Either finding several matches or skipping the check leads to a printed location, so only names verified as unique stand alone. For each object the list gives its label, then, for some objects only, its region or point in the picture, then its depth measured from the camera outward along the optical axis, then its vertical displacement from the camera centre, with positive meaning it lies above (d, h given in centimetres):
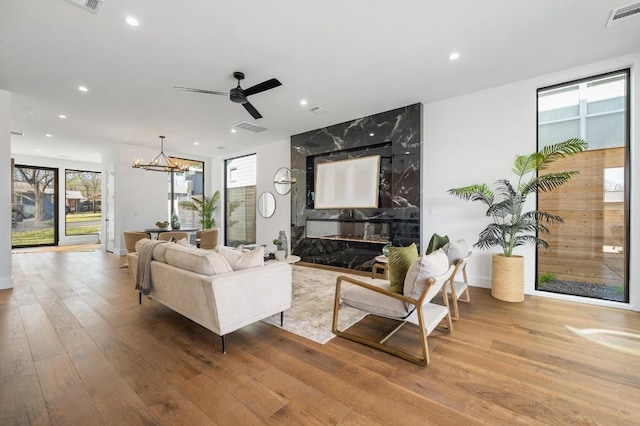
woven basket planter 358 -88
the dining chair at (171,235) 576 -53
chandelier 580 +96
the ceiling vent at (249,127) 563 +180
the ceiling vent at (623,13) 251 +187
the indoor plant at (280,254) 398 -63
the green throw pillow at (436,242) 351 -40
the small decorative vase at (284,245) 414 -52
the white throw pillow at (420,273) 208 -48
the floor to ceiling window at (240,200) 816 +32
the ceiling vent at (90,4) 235 +180
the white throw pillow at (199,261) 241 -46
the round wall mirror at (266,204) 735 +18
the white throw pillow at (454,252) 266 -40
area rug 272 -118
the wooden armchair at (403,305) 209 -81
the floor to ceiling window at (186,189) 834 +68
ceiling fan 322 +148
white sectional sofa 228 -71
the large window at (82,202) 931 +28
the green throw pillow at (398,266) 239 -48
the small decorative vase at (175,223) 691 -31
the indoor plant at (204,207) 854 +12
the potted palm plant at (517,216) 338 -6
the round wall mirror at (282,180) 686 +77
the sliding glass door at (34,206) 851 +13
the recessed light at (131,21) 258 +181
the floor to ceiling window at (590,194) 344 +24
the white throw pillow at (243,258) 259 -46
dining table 624 -46
